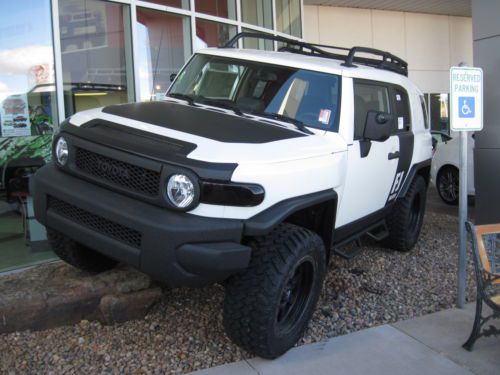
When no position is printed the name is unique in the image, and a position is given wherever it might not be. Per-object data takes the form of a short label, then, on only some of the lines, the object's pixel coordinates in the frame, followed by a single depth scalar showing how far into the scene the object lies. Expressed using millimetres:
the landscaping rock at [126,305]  3844
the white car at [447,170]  9547
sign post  4344
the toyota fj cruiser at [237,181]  2986
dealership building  5645
